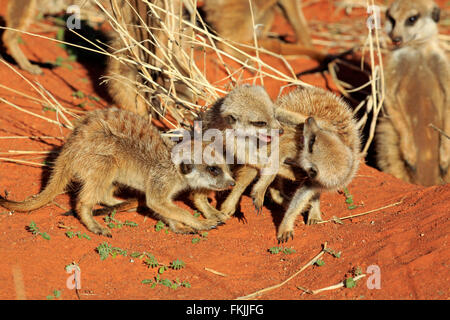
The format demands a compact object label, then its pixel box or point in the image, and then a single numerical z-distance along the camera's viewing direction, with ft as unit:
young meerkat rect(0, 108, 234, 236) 13.33
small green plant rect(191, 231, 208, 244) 13.23
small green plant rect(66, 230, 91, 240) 12.69
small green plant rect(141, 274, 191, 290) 11.29
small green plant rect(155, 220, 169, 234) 13.74
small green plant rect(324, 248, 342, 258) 12.12
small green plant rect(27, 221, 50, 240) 12.44
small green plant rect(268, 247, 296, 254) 12.69
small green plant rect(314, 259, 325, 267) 11.92
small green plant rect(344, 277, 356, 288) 10.80
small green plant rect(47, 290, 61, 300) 10.50
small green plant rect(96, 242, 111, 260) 11.92
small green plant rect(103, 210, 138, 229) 13.56
